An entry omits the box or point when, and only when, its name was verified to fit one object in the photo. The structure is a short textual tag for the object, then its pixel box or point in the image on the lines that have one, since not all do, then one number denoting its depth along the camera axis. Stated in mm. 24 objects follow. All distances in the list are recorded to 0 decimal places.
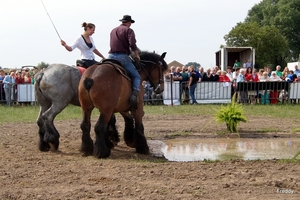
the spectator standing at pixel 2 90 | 22859
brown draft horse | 9297
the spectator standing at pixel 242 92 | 23225
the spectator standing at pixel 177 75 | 23375
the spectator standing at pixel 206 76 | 23688
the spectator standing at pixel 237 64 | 29922
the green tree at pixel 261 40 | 62281
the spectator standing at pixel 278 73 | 24850
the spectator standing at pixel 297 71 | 24519
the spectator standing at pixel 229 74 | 23708
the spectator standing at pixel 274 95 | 23175
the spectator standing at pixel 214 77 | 23594
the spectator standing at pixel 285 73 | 24431
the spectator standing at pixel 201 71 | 23934
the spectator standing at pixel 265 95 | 23141
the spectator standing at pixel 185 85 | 23219
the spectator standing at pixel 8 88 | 22500
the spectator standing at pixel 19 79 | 23078
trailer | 31281
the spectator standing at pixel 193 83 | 22914
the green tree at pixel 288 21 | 73938
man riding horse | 9922
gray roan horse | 10211
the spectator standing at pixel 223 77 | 23369
